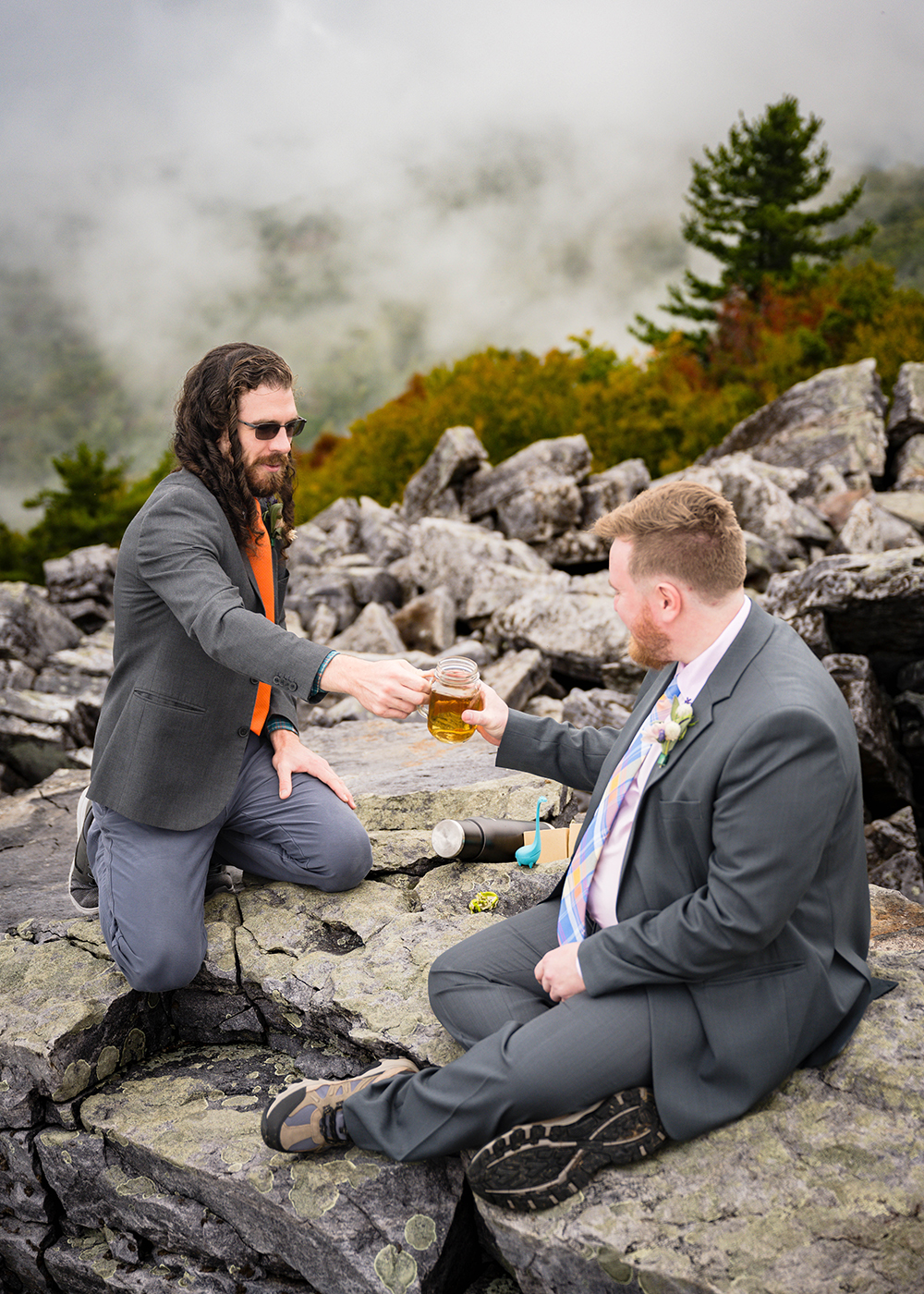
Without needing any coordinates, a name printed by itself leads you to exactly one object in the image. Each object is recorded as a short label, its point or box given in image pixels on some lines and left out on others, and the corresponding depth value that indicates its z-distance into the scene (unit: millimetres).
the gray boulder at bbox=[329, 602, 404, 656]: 10320
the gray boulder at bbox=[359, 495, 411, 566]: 14250
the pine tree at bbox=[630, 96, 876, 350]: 31281
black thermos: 4246
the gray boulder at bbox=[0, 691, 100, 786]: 8758
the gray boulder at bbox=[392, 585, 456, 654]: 10852
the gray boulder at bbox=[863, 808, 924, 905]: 5887
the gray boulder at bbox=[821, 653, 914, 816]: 6629
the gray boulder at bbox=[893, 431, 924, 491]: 14492
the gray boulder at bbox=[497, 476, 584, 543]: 13938
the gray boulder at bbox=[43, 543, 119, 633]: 14633
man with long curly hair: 3301
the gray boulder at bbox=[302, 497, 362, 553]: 15073
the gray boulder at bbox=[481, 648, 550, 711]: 8477
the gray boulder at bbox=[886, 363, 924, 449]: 15508
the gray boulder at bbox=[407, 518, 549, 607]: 11898
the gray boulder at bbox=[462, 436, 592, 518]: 14703
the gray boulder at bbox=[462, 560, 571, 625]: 11094
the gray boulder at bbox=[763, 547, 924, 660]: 7215
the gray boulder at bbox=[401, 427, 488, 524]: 15820
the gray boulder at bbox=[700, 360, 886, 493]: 14875
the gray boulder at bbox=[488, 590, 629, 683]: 9109
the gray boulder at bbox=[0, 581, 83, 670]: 11531
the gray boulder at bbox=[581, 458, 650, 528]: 14633
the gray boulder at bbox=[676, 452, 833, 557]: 12344
